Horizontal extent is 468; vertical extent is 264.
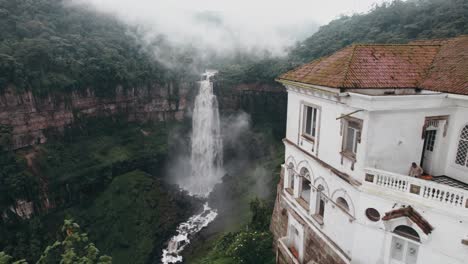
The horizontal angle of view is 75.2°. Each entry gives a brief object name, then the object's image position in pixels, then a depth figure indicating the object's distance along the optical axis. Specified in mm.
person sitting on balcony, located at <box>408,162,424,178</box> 10930
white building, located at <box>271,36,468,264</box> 9391
